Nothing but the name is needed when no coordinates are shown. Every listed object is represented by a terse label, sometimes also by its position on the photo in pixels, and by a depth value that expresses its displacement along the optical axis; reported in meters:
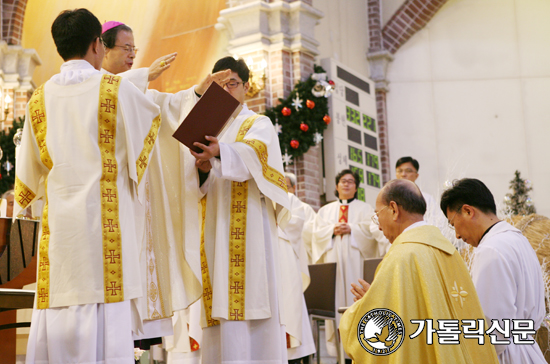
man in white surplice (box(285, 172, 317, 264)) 7.96
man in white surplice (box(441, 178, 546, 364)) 3.40
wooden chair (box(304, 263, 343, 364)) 6.73
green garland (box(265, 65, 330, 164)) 9.02
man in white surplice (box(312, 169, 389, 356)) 7.73
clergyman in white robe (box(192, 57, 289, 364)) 3.75
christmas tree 9.74
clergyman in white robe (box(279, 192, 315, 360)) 5.73
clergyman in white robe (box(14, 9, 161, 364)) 2.94
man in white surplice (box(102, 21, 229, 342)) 3.63
